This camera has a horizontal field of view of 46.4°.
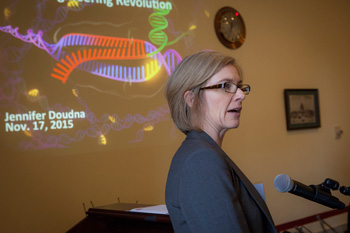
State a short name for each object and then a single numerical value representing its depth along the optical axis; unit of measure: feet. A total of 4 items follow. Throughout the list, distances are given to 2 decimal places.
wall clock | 14.02
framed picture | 15.84
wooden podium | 6.62
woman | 3.64
